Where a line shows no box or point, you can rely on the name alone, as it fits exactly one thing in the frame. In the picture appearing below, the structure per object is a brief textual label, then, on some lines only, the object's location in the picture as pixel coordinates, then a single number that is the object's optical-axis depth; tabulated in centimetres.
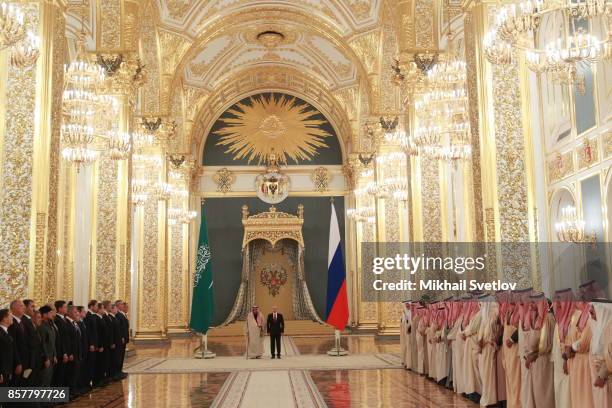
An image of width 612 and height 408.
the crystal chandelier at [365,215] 2233
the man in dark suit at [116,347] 1105
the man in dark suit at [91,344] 983
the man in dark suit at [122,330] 1142
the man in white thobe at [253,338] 1548
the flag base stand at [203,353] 1565
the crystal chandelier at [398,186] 1756
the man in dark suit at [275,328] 1560
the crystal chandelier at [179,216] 2306
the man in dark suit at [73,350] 891
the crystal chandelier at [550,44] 719
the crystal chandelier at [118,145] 1234
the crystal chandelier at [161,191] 2035
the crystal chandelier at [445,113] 1171
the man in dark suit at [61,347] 857
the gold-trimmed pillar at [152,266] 1975
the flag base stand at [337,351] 1589
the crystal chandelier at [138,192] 1777
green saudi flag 1556
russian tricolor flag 1574
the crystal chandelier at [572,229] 1073
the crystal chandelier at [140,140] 1686
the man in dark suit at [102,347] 1042
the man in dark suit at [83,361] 946
